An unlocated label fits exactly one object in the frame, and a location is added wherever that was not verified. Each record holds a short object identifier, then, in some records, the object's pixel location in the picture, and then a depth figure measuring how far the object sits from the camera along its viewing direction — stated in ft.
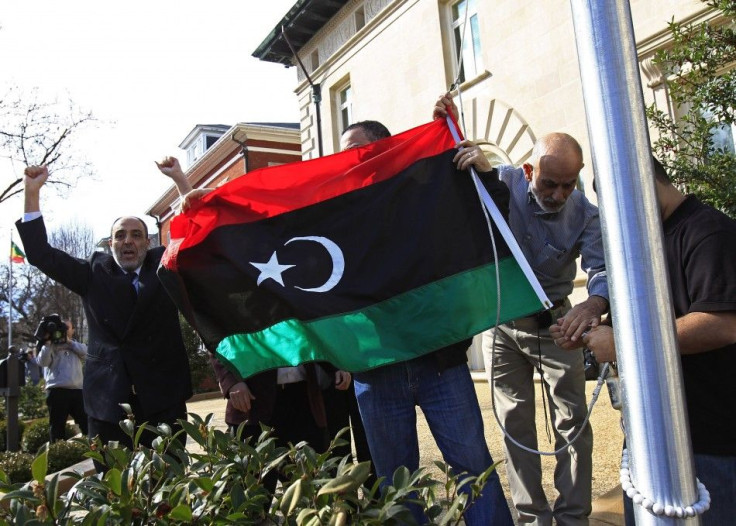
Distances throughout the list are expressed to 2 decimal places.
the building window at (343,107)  54.95
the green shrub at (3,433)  37.68
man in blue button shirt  10.38
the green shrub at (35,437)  34.14
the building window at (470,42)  41.11
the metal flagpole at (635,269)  4.12
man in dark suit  12.94
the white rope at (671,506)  4.05
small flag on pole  76.37
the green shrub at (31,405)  52.19
